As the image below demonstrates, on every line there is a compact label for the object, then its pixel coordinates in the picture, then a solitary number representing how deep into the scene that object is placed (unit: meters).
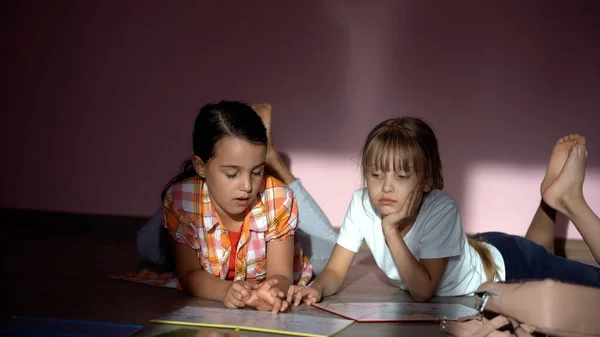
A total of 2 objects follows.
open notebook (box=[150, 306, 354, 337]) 2.00
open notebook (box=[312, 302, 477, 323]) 2.17
